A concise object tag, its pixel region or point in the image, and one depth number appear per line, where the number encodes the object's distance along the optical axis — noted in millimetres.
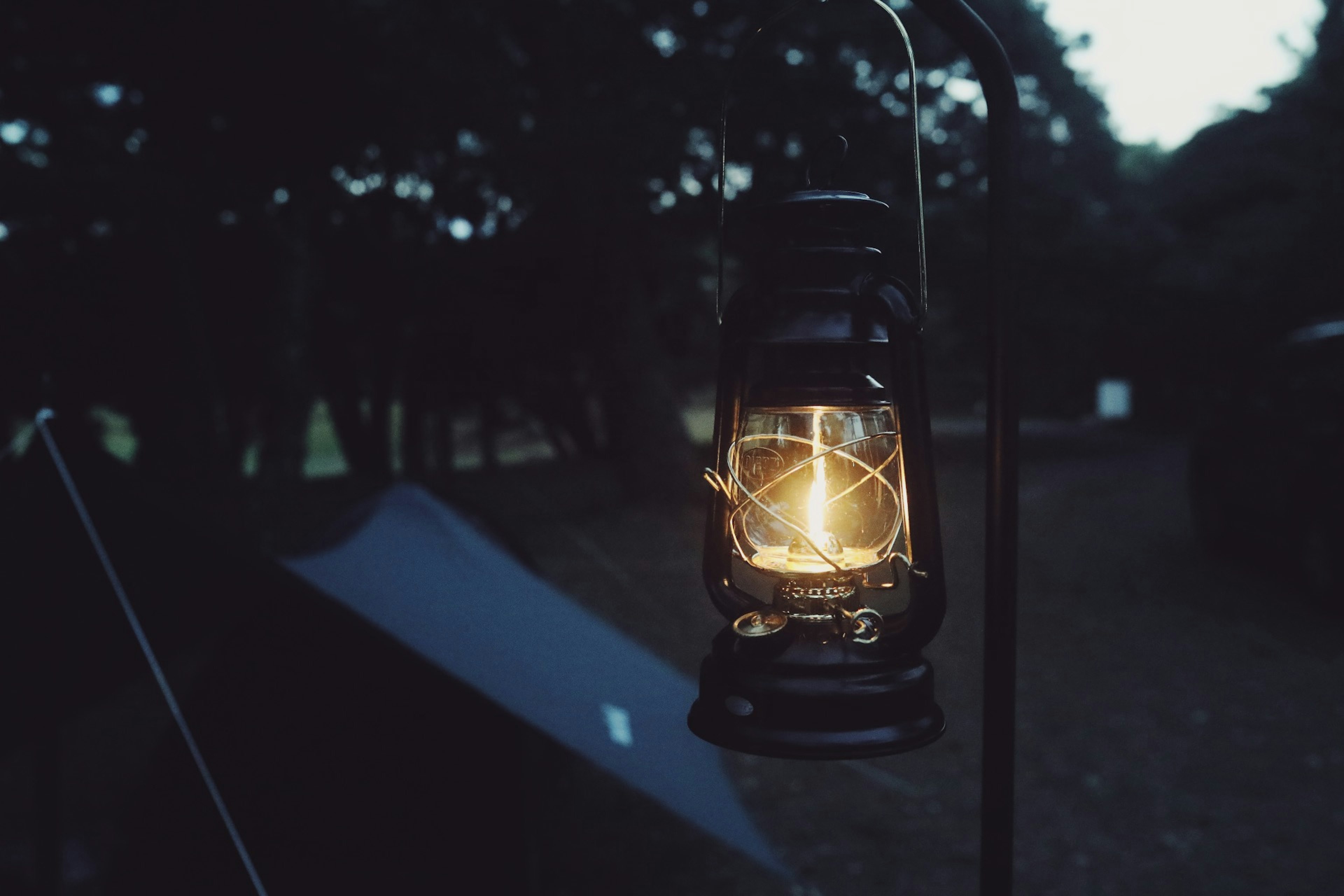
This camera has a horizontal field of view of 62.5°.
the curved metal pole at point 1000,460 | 479
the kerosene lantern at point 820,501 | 502
